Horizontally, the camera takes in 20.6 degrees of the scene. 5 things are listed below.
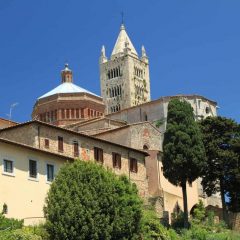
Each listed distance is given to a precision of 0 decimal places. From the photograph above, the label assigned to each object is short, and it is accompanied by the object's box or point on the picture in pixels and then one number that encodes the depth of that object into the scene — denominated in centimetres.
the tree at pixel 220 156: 5544
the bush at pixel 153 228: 4011
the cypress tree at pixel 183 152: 4922
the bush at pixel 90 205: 3375
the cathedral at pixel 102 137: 4725
